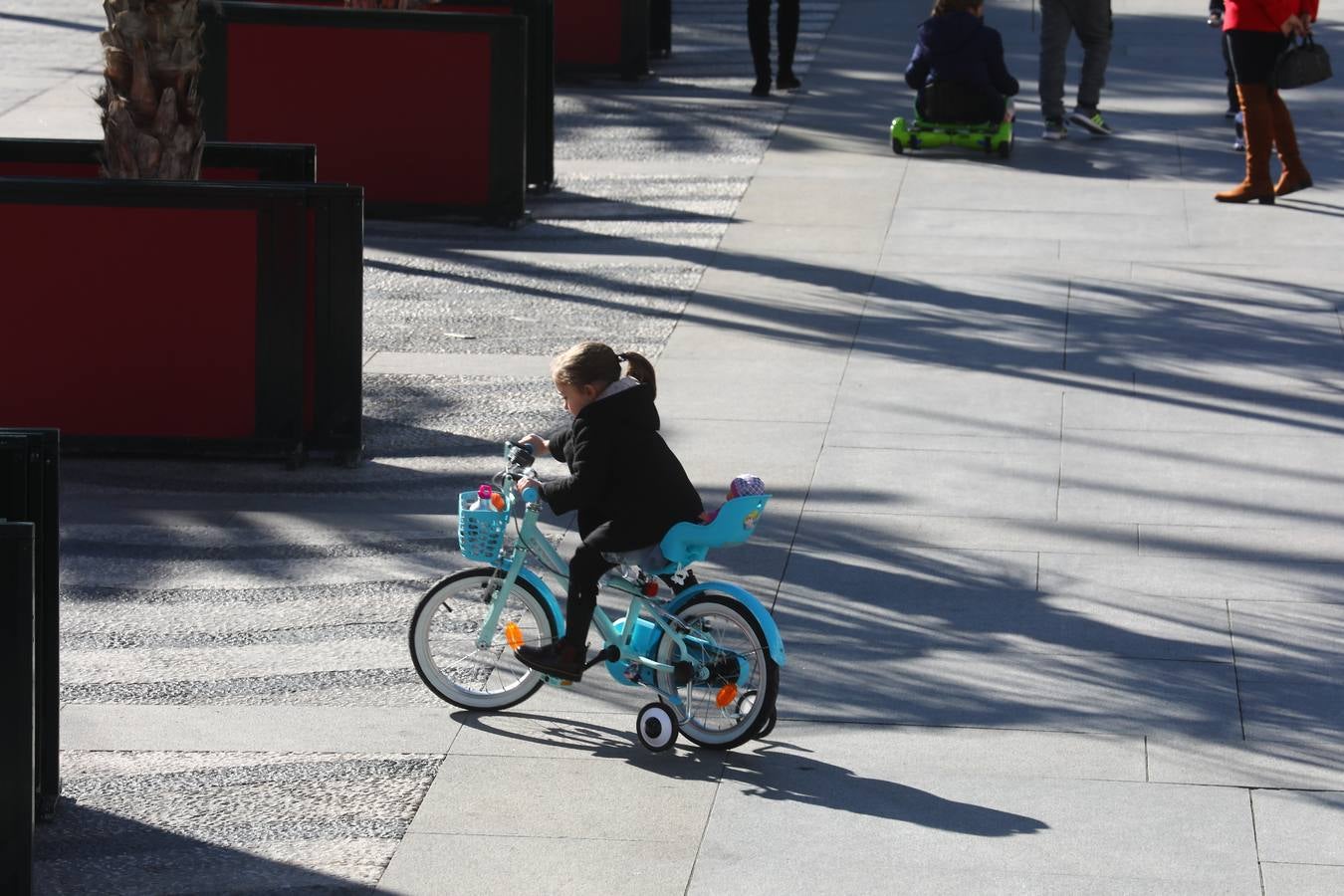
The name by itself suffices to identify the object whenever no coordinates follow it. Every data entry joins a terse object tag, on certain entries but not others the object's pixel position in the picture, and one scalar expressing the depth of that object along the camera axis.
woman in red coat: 25.87
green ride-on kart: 30.23
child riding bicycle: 11.66
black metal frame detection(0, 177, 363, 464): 17.69
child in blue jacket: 29.27
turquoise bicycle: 11.77
